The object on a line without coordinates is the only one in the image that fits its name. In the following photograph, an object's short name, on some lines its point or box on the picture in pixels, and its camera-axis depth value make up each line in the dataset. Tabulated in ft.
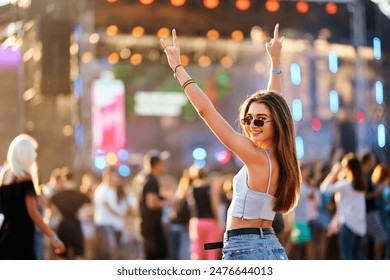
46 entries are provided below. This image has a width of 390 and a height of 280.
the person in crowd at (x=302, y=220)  41.42
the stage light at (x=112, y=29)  44.28
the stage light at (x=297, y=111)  70.25
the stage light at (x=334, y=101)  64.13
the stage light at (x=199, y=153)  92.29
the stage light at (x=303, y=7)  40.72
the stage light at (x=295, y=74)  73.56
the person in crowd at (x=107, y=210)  43.09
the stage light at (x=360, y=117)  49.49
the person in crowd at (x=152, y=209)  36.76
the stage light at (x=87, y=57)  57.97
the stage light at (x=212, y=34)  46.03
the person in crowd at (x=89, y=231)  45.01
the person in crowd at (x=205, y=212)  37.37
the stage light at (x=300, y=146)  69.87
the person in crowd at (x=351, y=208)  35.42
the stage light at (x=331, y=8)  41.94
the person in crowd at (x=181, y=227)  42.34
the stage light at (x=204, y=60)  66.95
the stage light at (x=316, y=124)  68.39
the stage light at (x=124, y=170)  95.00
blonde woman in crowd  23.70
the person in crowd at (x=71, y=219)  37.19
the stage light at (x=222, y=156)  81.49
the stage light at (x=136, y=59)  64.03
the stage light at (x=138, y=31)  44.78
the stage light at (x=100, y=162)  78.07
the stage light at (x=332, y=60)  57.47
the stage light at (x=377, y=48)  44.98
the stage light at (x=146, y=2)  40.06
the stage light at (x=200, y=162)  89.04
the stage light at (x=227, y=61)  75.90
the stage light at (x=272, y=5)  39.73
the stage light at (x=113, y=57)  59.04
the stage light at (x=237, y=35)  45.47
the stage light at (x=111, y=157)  76.97
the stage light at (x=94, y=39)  57.88
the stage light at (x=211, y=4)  39.78
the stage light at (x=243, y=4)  39.47
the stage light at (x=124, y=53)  62.00
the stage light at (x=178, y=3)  39.68
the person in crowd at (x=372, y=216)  37.55
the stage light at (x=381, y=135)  47.84
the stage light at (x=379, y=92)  45.65
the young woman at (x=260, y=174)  15.28
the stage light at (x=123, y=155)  90.02
